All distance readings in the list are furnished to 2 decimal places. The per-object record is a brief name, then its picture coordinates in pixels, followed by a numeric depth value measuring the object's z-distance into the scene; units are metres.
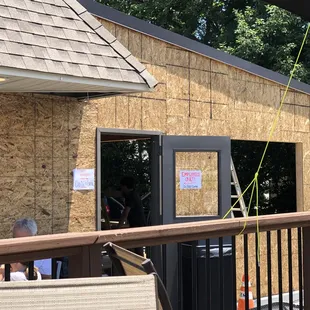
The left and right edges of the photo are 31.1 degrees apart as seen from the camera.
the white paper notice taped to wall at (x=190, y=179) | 6.82
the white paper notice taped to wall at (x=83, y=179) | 5.95
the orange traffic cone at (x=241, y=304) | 6.45
